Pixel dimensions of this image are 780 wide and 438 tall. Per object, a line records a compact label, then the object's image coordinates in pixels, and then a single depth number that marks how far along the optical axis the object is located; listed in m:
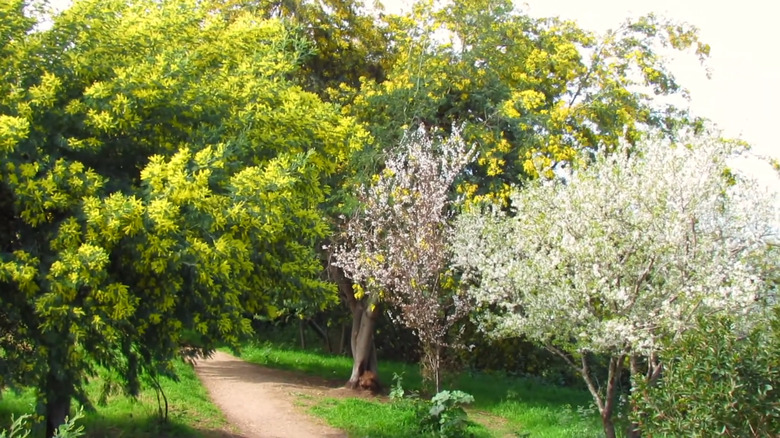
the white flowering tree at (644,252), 9.51
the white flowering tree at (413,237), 12.59
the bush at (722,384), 6.90
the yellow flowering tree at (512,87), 14.77
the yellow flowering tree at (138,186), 7.16
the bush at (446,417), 11.90
